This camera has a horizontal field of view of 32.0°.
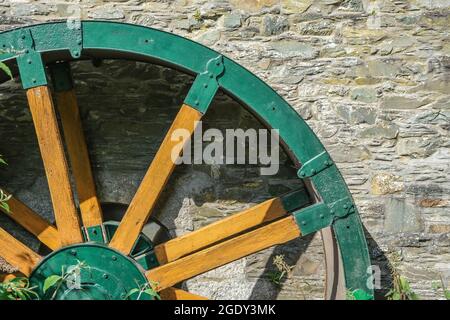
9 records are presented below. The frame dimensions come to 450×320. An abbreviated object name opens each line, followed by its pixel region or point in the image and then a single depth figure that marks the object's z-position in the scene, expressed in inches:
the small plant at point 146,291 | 144.5
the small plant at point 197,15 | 162.2
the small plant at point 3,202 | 142.0
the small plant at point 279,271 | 161.9
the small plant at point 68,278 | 143.5
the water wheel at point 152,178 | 144.4
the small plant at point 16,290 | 140.9
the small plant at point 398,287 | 158.4
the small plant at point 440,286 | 164.6
